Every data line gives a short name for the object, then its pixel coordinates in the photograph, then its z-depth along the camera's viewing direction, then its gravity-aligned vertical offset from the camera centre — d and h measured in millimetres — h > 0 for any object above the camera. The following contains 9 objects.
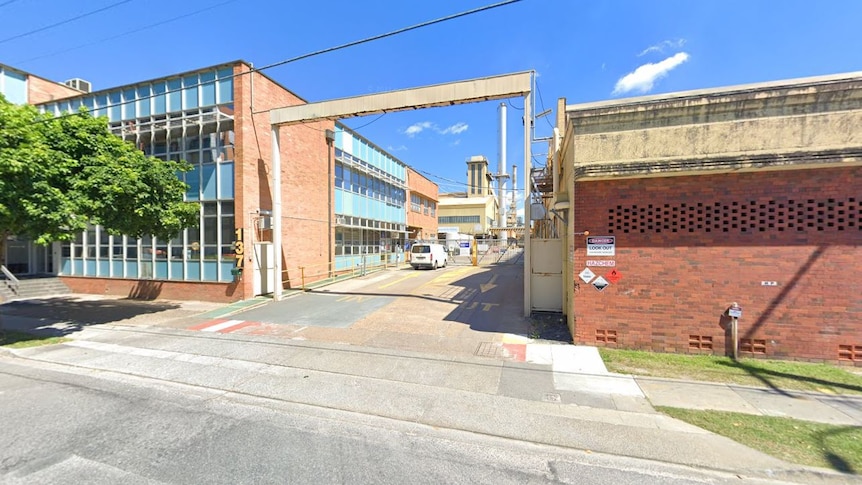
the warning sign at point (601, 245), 6973 -143
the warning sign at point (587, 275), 7078 -786
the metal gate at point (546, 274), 9719 -1071
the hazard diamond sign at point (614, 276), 6927 -795
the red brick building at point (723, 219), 5883 +376
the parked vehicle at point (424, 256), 23766 -1243
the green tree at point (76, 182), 7172 +1425
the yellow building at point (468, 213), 57219 +4468
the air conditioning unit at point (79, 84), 17500 +8305
